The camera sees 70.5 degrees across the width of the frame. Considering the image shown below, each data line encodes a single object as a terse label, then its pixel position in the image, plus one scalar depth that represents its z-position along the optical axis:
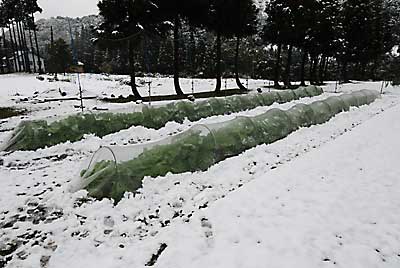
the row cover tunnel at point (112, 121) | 7.38
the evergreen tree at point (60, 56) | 38.59
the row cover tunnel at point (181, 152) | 4.69
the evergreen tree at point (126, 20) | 15.51
